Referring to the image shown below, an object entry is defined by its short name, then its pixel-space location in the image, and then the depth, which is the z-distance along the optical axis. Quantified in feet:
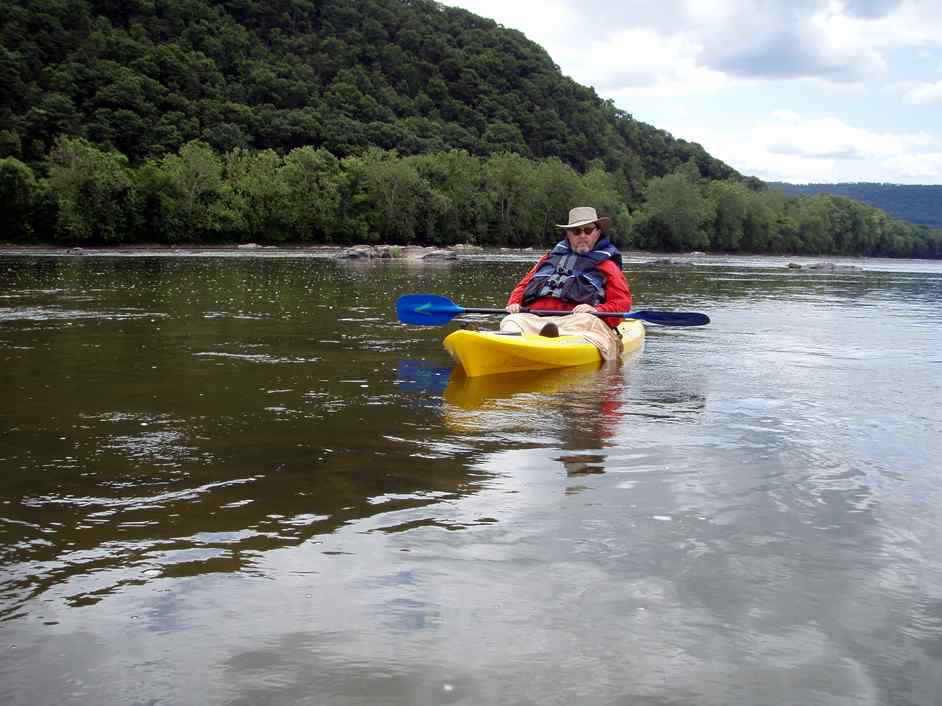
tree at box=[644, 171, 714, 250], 281.54
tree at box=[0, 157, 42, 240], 162.50
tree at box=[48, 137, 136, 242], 167.63
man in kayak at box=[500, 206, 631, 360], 30.40
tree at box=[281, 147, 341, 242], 215.92
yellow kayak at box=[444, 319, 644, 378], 26.30
